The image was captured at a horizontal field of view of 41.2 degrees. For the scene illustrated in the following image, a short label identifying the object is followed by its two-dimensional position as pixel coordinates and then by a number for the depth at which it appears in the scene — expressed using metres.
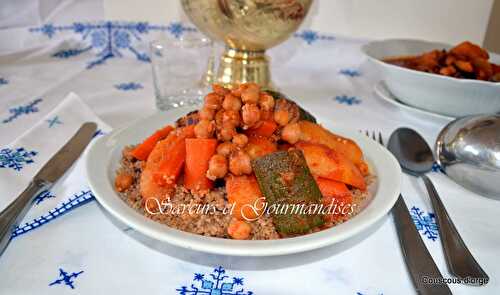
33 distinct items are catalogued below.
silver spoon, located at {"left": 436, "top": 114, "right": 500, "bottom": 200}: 0.48
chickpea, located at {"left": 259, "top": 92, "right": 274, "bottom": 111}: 0.45
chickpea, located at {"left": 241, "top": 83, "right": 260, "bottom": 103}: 0.45
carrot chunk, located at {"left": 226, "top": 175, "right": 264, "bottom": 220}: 0.41
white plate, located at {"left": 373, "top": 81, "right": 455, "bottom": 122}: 0.60
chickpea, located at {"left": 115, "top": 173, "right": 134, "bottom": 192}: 0.44
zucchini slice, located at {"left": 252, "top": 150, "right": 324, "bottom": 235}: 0.41
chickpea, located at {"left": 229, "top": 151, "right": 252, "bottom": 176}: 0.42
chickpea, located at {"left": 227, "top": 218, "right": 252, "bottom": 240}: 0.40
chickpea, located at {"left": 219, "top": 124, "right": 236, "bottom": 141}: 0.44
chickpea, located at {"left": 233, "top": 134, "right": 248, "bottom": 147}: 0.43
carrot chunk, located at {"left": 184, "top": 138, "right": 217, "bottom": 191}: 0.44
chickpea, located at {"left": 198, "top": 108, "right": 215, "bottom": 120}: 0.44
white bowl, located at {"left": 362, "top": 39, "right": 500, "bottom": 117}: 0.56
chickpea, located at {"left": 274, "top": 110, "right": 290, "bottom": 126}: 0.45
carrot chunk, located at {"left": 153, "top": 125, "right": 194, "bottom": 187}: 0.43
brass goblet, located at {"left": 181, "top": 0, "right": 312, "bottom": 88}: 0.59
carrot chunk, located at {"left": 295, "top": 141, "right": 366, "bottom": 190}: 0.44
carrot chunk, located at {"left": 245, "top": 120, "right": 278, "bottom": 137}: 0.45
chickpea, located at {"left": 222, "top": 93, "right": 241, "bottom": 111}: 0.44
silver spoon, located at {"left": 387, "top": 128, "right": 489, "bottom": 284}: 0.40
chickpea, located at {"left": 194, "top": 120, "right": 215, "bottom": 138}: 0.44
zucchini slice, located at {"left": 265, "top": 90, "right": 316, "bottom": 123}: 0.48
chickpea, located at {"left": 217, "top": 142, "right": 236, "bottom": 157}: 0.43
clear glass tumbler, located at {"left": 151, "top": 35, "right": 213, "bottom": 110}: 0.62
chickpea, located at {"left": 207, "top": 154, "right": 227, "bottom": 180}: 0.43
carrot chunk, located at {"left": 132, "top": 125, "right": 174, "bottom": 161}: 0.47
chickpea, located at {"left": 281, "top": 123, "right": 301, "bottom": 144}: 0.45
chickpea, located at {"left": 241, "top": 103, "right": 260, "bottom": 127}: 0.44
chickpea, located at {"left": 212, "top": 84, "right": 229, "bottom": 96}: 0.46
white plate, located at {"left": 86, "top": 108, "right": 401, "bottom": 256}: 0.38
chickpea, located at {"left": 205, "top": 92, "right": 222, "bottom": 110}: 0.45
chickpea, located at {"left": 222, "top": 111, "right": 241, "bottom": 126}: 0.44
